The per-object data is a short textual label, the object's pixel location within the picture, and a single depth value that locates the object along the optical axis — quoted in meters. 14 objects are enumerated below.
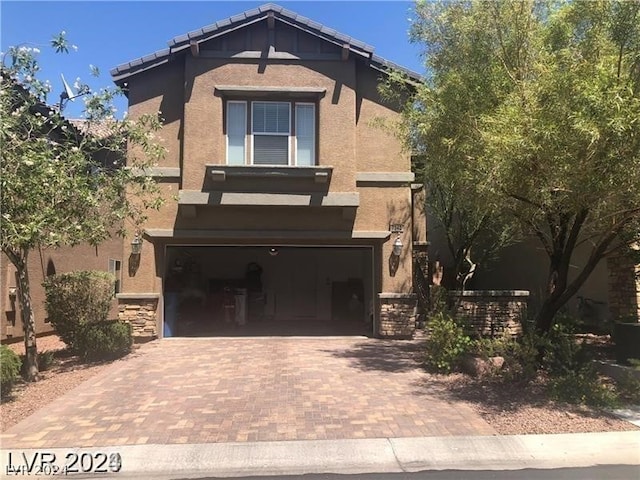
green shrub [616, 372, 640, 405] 8.34
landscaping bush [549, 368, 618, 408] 7.99
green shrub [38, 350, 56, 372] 10.23
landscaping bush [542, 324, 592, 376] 9.27
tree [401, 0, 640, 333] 7.06
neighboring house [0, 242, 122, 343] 12.84
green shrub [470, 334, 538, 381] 8.86
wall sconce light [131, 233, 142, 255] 13.08
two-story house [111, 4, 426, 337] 13.19
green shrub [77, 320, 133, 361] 11.02
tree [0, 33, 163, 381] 8.20
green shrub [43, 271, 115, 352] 11.11
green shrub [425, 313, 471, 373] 9.79
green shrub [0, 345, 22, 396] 8.16
